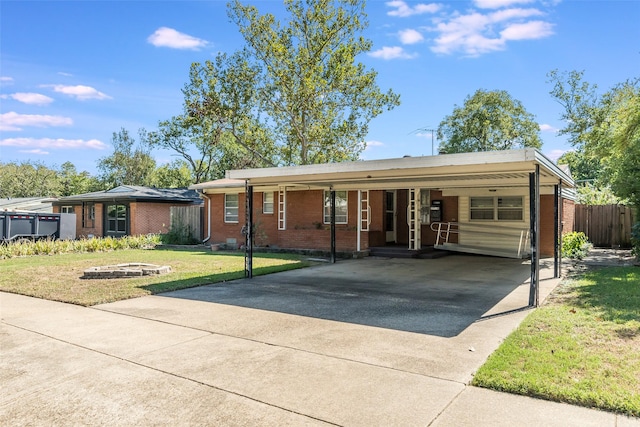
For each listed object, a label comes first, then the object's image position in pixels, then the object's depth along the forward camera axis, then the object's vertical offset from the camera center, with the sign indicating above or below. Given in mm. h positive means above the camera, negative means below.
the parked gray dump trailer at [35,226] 17203 -535
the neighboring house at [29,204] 30003 +679
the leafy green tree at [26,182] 48500 +3591
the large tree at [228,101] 25141 +6674
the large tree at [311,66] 23562 +8255
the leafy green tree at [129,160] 42375 +5341
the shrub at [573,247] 13873 -1080
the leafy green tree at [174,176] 48656 +4280
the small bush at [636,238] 11716 -646
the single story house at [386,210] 10711 +144
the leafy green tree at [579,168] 42281 +4999
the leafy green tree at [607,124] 12258 +4079
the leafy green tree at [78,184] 45844 +3116
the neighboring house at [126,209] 24109 +261
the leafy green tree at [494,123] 31500 +6717
